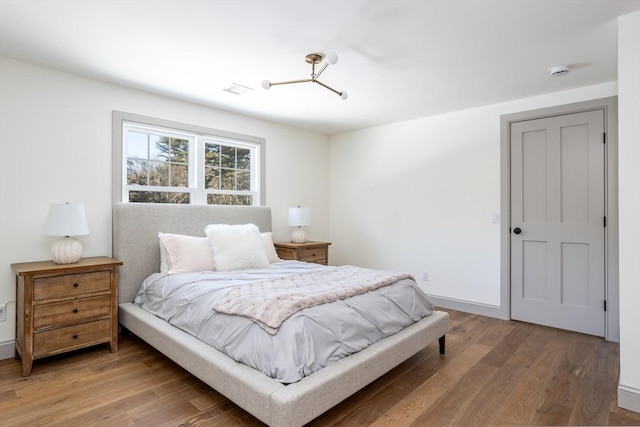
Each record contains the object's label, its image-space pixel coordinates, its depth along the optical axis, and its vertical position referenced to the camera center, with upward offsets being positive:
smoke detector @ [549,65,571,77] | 2.93 +1.21
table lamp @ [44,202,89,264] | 2.72 -0.10
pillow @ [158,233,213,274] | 3.21 -0.37
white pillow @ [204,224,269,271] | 3.32 -0.32
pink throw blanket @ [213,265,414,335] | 1.96 -0.52
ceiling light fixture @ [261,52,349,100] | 2.62 +1.21
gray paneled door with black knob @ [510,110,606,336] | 3.35 -0.08
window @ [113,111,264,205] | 3.47 +0.57
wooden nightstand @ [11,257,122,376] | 2.52 -0.71
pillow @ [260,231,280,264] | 3.84 -0.37
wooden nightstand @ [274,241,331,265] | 4.41 -0.48
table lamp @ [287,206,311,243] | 4.66 -0.09
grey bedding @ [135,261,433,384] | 1.83 -0.67
